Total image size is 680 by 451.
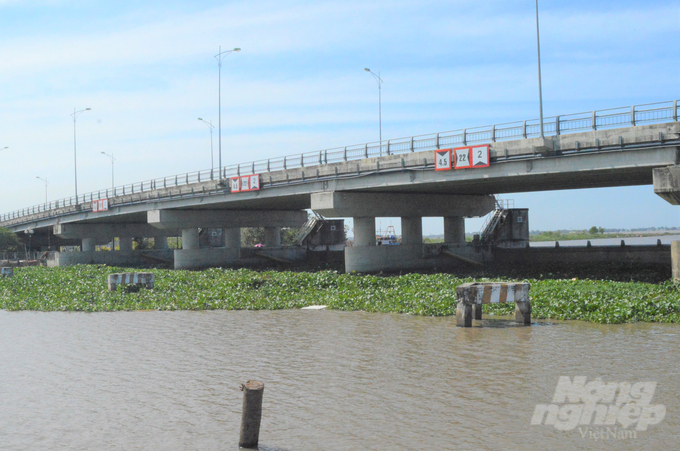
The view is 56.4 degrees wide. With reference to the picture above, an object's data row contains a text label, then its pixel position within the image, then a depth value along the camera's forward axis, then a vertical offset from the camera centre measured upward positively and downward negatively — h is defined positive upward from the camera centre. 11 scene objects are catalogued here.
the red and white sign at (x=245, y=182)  43.50 +4.34
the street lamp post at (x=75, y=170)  77.06 +9.59
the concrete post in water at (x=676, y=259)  23.58 -0.88
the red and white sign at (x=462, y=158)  29.81 +3.93
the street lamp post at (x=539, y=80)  29.02 +7.42
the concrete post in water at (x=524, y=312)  17.78 -2.04
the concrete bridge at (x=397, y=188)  25.31 +3.15
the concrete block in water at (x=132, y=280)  29.92 -1.52
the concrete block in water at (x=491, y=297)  16.91 -1.55
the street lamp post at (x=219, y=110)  51.53 +11.32
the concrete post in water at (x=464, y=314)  17.41 -2.03
